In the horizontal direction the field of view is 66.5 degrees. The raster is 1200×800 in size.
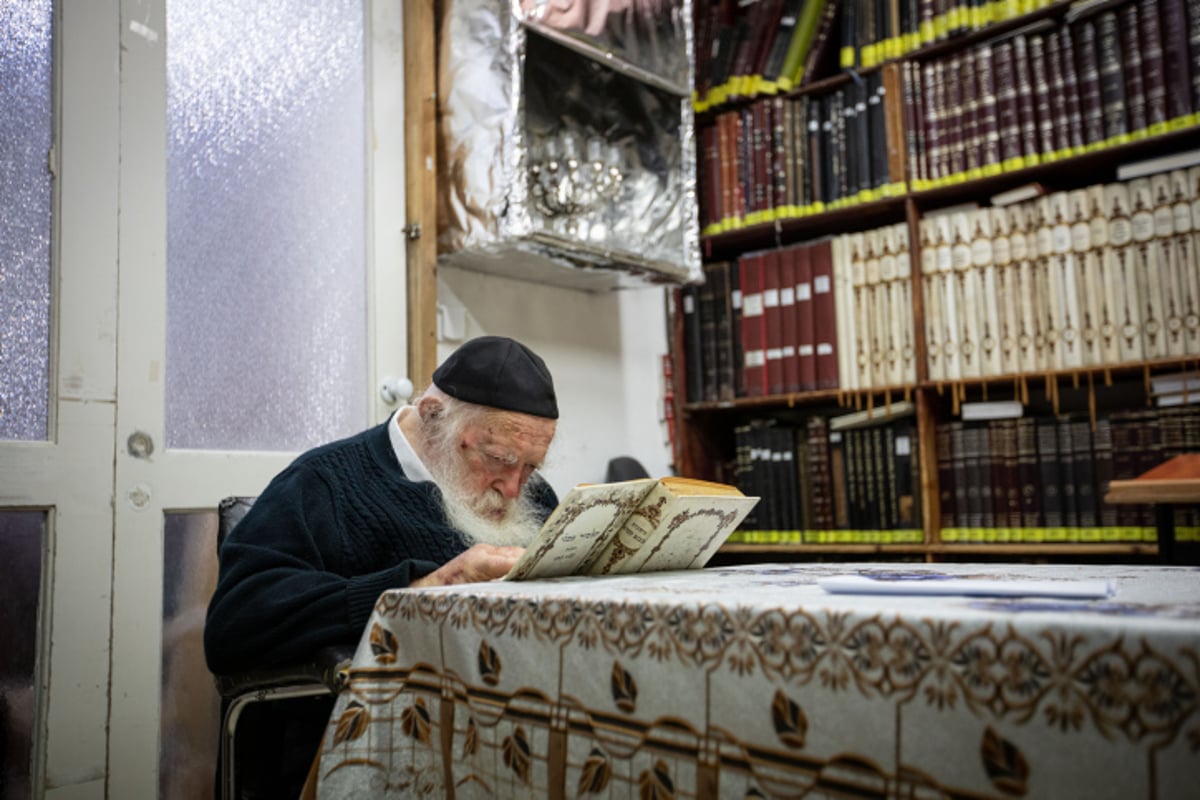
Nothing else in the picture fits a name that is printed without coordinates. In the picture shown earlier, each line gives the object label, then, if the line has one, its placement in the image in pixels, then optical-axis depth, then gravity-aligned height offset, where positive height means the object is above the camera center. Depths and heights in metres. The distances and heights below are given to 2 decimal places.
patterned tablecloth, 0.61 -0.20
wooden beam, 2.58 +0.79
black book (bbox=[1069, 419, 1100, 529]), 2.43 -0.08
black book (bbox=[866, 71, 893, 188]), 2.80 +0.98
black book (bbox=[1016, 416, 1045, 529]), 2.51 -0.08
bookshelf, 2.38 +0.51
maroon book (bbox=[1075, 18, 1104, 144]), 2.46 +0.97
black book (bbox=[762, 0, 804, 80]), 3.06 +1.38
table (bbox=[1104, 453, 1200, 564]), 1.82 -0.09
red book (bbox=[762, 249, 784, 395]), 2.97 +0.44
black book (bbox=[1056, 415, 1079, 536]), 2.46 -0.08
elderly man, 1.20 -0.09
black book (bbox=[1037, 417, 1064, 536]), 2.47 -0.07
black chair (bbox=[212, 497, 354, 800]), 1.13 -0.30
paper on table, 0.77 -0.13
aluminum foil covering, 2.49 +0.96
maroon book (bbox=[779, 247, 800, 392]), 2.93 +0.43
